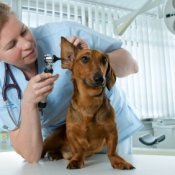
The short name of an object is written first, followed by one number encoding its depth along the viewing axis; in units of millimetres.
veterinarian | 778
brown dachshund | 649
